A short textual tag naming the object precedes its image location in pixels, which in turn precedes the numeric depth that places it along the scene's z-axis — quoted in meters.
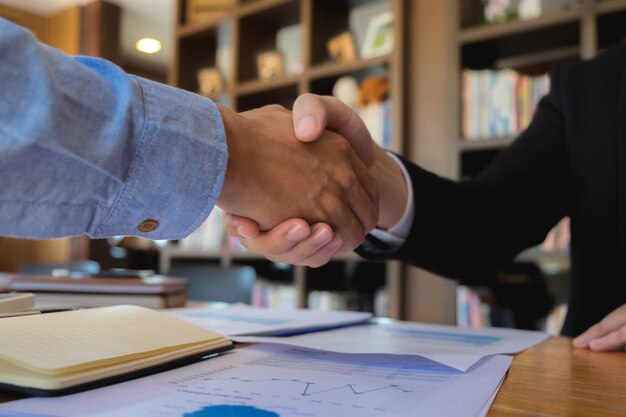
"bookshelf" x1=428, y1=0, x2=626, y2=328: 1.72
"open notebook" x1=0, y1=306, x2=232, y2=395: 0.42
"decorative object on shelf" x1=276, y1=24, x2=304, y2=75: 2.82
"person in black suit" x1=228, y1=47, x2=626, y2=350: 0.99
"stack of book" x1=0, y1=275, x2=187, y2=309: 1.00
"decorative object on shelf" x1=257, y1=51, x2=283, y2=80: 2.69
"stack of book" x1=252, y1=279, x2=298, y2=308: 2.38
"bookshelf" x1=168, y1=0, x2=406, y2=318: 2.14
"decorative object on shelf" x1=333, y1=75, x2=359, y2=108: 2.32
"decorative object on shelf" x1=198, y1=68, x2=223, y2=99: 2.85
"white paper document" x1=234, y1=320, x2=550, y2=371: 0.57
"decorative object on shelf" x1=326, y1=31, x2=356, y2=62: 2.37
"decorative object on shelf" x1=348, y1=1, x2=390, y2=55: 2.45
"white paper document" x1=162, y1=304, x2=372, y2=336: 0.73
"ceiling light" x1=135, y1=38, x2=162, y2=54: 4.74
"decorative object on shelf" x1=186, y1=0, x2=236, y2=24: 2.80
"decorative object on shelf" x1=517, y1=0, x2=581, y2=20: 1.80
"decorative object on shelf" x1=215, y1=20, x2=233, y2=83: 2.86
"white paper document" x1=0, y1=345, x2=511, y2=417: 0.38
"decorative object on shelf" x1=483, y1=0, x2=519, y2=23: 1.94
